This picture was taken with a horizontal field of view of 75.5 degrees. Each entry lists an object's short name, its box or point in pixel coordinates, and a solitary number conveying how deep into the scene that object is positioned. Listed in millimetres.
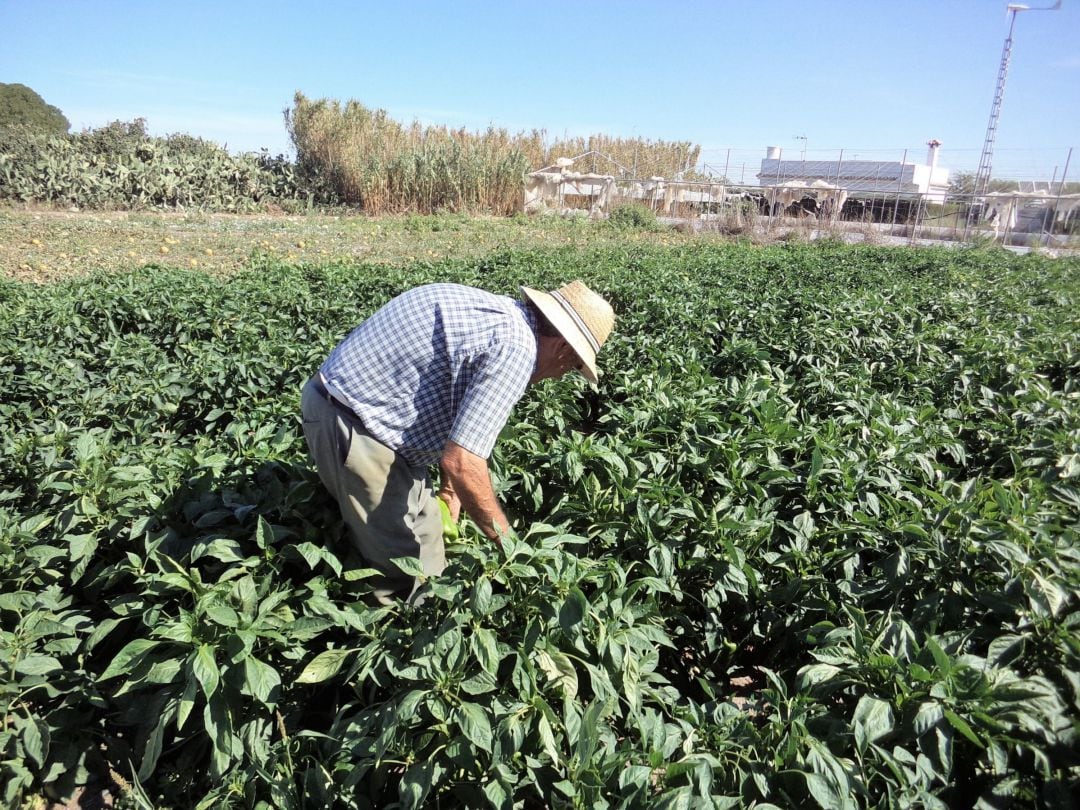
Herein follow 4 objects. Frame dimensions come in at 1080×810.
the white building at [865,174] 33688
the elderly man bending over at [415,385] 2260
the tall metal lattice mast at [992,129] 33594
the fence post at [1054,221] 26762
